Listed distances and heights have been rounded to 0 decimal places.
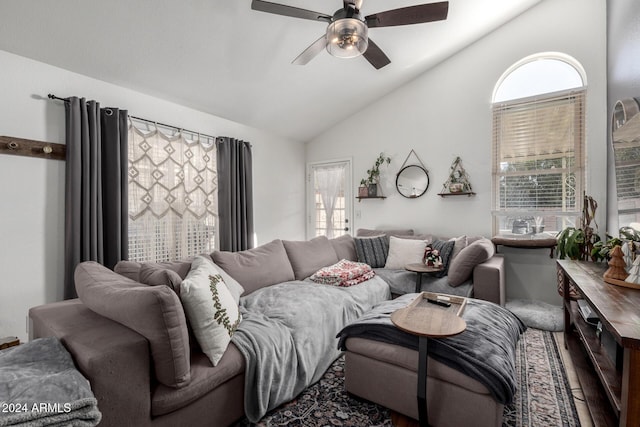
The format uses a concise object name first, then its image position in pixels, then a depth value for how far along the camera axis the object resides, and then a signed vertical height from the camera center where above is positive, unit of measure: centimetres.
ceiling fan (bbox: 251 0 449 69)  197 +132
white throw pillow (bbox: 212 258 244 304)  217 -56
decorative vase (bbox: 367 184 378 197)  451 +31
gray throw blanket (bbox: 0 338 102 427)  86 -56
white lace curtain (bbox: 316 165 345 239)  502 +40
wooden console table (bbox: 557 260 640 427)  108 -67
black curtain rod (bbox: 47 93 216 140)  244 +94
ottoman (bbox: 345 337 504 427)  144 -94
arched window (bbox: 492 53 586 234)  338 +79
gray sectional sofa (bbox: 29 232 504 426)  118 -69
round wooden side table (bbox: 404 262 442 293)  312 -62
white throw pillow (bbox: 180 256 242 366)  148 -53
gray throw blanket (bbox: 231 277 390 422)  164 -80
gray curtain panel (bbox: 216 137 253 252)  380 +22
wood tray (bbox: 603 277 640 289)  167 -43
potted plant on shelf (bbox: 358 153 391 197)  452 +52
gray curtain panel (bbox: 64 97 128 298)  247 +23
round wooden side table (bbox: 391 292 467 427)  148 -61
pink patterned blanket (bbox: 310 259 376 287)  293 -64
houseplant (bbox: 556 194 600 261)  270 -28
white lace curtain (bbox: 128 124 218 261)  297 +18
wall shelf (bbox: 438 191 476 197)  381 +21
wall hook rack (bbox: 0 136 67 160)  223 +51
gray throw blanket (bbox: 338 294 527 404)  141 -72
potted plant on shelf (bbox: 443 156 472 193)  385 +40
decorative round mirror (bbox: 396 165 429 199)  423 +42
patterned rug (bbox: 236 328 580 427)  164 -116
